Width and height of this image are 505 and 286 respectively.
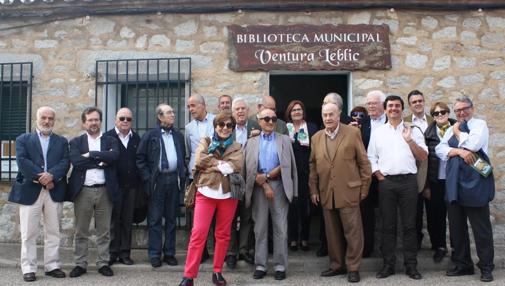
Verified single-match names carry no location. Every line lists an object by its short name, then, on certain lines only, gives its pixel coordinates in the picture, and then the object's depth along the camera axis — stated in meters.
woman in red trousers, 4.19
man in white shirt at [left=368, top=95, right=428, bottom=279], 4.44
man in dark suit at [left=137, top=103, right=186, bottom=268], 4.88
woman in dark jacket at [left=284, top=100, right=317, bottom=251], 5.03
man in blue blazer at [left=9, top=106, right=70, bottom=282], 4.54
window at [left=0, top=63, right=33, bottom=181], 6.06
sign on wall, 5.71
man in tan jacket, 4.45
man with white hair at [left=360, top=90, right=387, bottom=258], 4.90
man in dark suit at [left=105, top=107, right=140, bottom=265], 4.92
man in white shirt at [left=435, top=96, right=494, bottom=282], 4.35
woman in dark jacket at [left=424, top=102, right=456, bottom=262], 4.74
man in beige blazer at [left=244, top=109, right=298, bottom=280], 4.50
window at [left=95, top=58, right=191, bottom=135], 5.95
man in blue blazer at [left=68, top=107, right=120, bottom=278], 4.67
